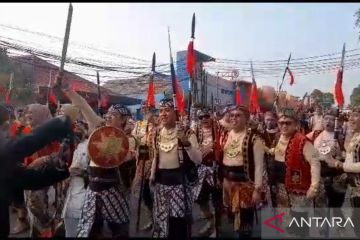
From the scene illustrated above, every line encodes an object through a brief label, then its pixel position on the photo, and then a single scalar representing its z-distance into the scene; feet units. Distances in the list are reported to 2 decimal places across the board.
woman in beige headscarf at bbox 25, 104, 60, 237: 17.10
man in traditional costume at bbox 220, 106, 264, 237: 16.35
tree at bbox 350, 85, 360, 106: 94.01
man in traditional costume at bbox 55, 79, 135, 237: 15.60
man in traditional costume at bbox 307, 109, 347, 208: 20.66
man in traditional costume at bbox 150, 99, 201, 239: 16.63
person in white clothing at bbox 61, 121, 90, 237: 16.34
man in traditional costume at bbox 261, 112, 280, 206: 19.57
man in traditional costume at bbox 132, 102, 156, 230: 18.77
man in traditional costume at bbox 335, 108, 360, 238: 17.43
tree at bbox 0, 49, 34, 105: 61.58
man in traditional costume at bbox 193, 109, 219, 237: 22.41
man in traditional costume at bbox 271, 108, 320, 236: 17.01
